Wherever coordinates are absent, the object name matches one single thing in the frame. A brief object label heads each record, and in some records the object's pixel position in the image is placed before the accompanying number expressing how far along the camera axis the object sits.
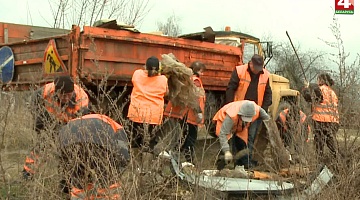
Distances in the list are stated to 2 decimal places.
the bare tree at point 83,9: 13.13
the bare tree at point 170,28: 28.01
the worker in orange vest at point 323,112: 4.53
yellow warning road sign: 6.54
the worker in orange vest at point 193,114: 6.45
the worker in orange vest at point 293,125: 4.34
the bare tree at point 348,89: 4.25
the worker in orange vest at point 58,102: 4.23
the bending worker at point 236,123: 5.51
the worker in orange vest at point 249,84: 6.68
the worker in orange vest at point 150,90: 5.76
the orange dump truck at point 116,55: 6.39
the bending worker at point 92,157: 3.27
